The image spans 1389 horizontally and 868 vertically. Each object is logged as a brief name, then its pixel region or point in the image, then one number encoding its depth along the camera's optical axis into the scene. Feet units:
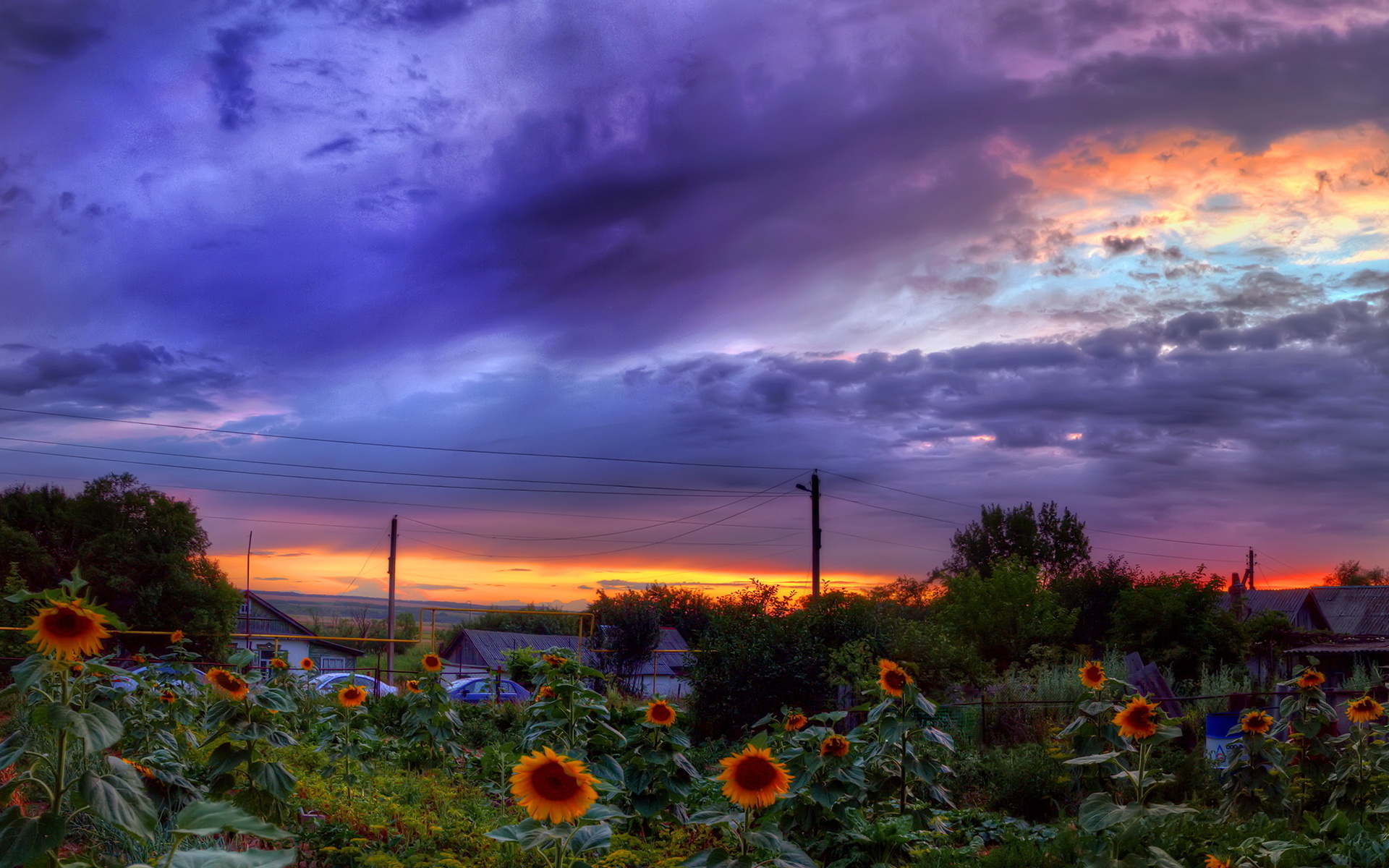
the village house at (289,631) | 150.10
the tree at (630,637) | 85.35
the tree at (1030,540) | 154.92
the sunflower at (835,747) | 16.14
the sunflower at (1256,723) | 22.15
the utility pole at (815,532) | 83.97
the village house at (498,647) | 112.16
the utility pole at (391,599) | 107.45
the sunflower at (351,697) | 25.25
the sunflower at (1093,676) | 18.49
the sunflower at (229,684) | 17.15
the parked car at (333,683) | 50.62
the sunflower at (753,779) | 12.40
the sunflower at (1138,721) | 14.90
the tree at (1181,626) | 84.64
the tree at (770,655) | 47.93
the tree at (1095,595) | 116.16
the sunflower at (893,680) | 17.40
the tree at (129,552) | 100.12
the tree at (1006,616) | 81.51
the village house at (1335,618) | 87.51
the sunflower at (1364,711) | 22.15
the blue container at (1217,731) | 32.07
